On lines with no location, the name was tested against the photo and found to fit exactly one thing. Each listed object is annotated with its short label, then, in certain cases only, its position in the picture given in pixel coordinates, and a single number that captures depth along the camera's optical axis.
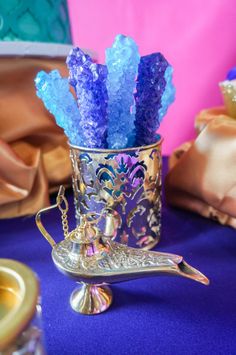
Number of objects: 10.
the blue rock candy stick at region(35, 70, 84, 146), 0.37
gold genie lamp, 0.27
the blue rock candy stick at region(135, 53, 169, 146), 0.34
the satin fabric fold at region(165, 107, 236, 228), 0.43
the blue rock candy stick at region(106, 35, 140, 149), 0.34
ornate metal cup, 0.36
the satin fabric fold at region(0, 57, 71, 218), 0.50
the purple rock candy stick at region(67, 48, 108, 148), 0.33
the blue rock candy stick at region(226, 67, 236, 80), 0.49
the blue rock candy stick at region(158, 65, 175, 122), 0.41
